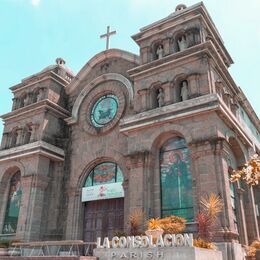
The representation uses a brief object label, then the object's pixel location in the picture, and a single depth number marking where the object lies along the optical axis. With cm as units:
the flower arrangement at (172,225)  1384
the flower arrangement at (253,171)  642
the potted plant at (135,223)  1567
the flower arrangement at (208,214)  1281
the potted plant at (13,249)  1893
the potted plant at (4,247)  1879
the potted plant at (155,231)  1228
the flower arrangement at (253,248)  1517
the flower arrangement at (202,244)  1184
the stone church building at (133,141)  1706
